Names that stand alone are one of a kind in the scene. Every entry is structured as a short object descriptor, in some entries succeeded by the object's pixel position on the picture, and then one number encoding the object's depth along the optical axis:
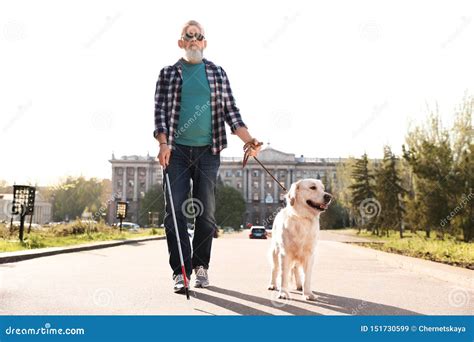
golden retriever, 4.81
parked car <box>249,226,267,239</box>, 36.34
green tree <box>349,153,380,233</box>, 45.38
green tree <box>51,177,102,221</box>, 102.44
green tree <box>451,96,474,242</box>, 19.41
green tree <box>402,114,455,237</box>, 21.47
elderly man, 5.08
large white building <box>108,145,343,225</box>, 114.94
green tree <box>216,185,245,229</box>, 84.72
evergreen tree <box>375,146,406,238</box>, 36.91
